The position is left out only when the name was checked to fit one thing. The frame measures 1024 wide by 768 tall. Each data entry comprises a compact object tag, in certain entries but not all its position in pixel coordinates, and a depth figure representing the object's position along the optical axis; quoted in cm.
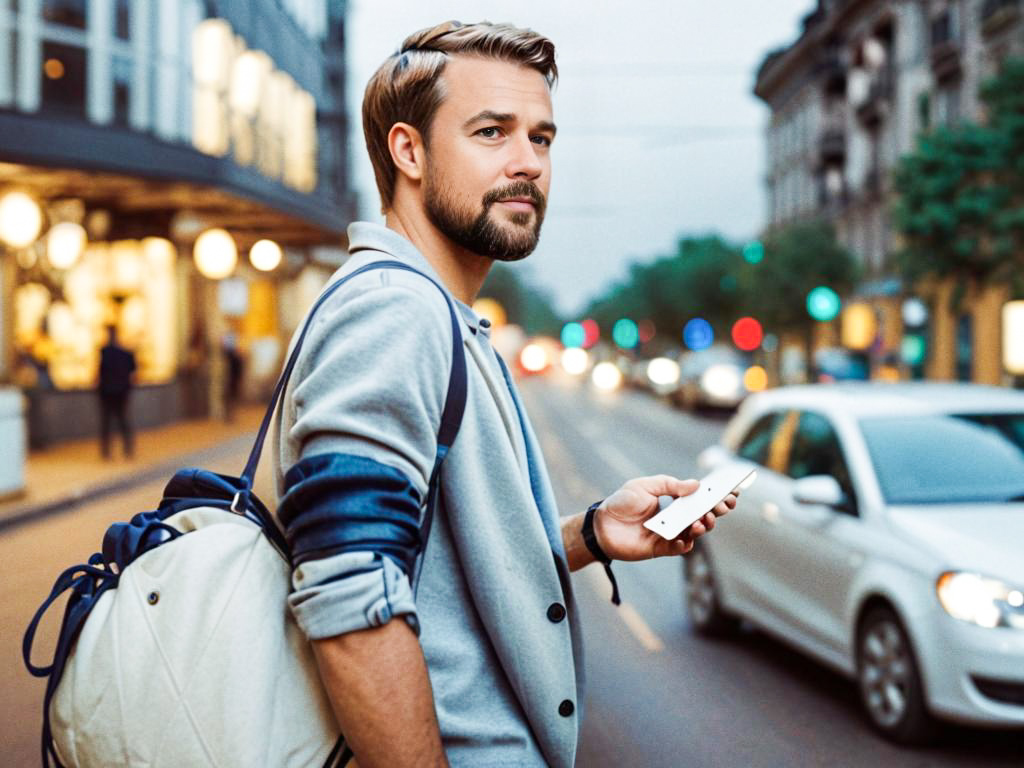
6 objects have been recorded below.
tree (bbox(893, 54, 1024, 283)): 2345
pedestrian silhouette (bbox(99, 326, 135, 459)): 1844
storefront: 2008
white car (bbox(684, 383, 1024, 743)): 511
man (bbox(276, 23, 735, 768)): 149
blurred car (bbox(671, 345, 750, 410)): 3559
